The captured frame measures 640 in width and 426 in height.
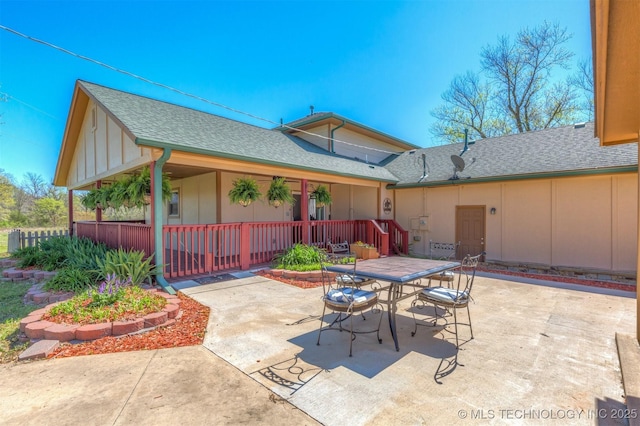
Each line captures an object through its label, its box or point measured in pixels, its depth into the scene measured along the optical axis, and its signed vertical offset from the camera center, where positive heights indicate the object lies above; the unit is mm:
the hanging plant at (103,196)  8762 +485
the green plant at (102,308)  4172 -1404
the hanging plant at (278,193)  9062 +547
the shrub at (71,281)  5758 -1339
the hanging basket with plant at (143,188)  7121 +580
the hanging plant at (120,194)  7578 +463
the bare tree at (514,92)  18938 +8047
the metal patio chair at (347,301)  3703 -1149
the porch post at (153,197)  6242 +315
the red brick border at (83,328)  3838 -1516
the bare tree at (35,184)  31630 +3110
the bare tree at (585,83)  17953 +7568
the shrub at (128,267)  5879 -1085
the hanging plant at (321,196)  10789 +533
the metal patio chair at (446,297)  3873 -1154
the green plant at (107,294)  4514 -1251
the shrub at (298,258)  8022 -1285
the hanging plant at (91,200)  9527 +418
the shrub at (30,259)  8148 -1246
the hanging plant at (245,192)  8391 +546
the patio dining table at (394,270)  3723 -840
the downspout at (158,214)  6191 -38
